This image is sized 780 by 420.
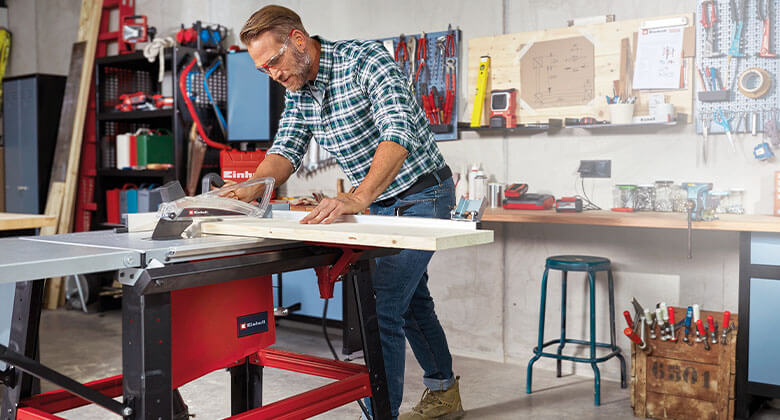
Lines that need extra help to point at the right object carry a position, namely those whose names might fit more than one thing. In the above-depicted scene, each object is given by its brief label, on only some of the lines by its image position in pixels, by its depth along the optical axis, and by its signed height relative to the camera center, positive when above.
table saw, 1.53 -0.27
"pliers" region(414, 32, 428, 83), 4.07 +0.78
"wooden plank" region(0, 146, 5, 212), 6.08 +0.06
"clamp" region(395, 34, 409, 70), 4.14 +0.78
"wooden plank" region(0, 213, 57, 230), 3.47 -0.17
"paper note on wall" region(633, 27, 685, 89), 3.39 +0.61
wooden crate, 2.87 -0.80
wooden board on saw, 1.55 -0.11
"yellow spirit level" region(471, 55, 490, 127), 3.83 +0.49
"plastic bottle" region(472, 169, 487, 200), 3.83 +0.00
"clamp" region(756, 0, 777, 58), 3.17 +0.74
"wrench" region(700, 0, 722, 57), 3.30 +0.75
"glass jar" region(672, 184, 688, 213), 3.32 -0.05
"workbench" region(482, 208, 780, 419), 2.86 -0.47
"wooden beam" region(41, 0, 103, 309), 5.50 +0.43
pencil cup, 3.42 +0.35
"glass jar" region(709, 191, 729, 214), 3.29 -0.07
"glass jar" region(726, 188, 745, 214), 3.26 -0.07
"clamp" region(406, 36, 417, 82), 4.11 +0.79
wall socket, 3.59 +0.09
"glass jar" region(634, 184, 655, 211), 3.39 -0.05
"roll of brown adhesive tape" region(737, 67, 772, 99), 3.18 +0.47
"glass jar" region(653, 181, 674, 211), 3.35 -0.04
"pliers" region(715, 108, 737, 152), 3.28 +0.29
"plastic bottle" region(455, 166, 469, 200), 3.92 +0.00
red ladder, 5.55 +0.24
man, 2.08 +0.18
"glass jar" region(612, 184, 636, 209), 3.45 -0.05
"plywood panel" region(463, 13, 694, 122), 3.48 +0.65
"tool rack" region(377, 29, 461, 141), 3.99 +0.63
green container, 4.96 +0.27
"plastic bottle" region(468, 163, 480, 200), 3.85 +0.03
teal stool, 3.24 -0.52
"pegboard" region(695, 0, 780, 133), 3.19 +0.56
